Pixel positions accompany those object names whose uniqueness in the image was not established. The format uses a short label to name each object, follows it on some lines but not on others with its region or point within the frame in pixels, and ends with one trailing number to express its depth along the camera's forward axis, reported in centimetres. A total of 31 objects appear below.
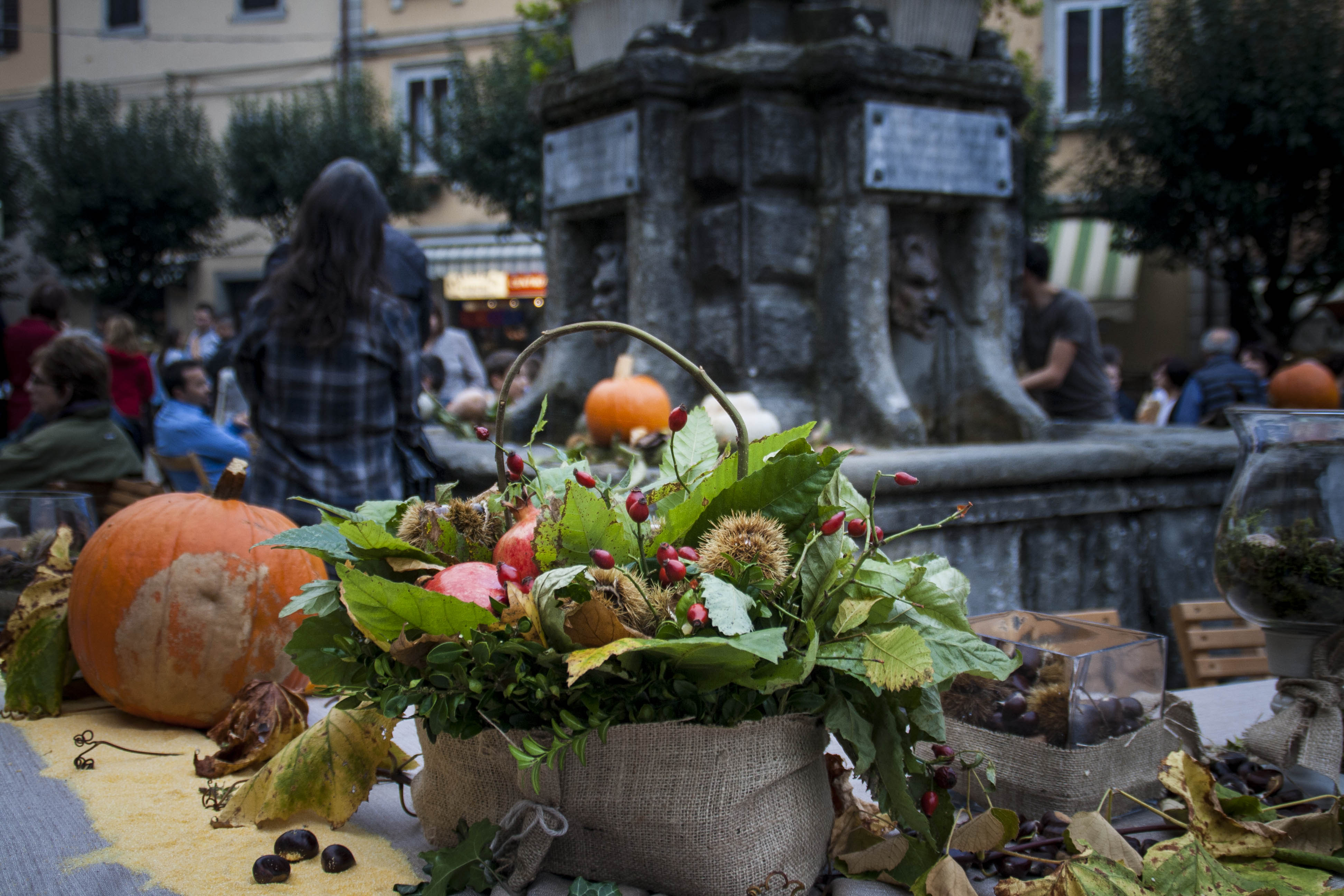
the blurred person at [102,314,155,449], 615
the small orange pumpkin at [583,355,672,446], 335
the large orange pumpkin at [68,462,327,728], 170
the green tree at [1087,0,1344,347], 1060
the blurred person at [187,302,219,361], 987
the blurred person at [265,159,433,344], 383
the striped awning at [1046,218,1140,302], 1444
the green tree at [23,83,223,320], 1675
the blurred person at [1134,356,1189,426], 812
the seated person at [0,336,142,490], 345
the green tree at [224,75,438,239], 1581
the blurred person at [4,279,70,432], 619
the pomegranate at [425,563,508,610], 110
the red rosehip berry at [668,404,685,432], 115
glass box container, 129
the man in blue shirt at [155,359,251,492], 456
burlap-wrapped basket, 107
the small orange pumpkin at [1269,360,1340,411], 493
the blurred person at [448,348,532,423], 466
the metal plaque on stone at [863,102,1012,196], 369
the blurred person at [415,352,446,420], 672
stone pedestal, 368
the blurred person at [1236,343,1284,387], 771
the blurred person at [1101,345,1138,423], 968
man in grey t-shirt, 497
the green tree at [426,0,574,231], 1252
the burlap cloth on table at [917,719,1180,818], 129
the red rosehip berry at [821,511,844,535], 107
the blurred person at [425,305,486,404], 709
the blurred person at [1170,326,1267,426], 611
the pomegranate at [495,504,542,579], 118
